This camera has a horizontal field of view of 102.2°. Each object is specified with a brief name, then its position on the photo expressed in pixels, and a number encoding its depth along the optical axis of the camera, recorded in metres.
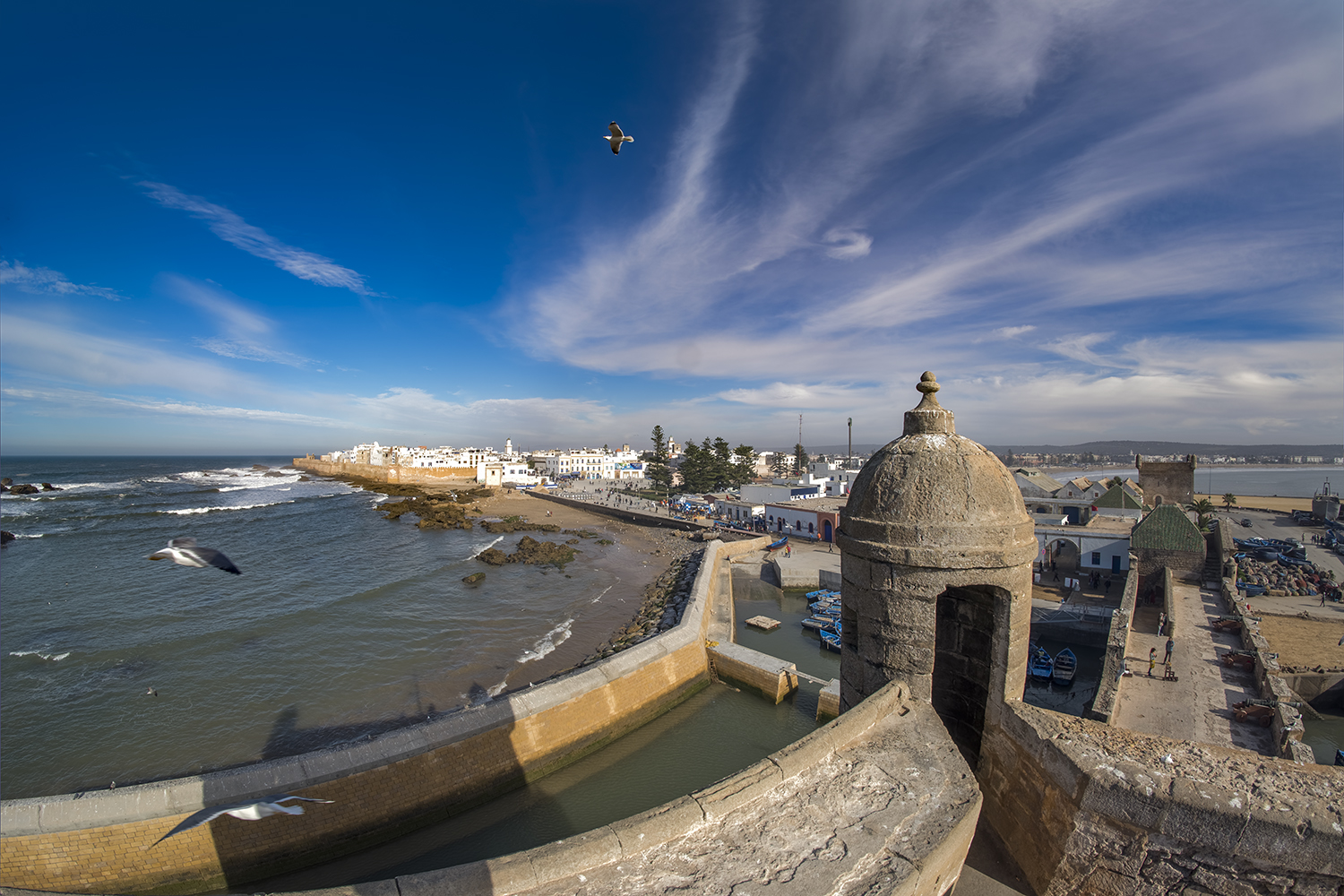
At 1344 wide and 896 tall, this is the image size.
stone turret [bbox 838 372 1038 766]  4.45
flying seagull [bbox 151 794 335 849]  5.45
